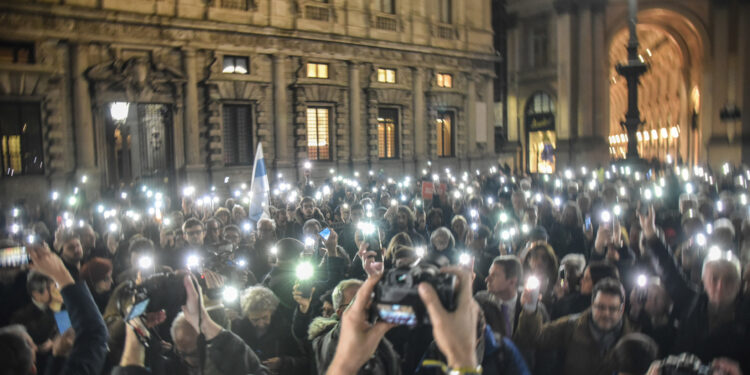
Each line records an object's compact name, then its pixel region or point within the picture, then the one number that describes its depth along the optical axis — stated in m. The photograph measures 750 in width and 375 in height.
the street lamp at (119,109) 23.33
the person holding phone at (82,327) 3.44
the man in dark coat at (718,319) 4.45
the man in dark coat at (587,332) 4.37
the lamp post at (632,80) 17.52
